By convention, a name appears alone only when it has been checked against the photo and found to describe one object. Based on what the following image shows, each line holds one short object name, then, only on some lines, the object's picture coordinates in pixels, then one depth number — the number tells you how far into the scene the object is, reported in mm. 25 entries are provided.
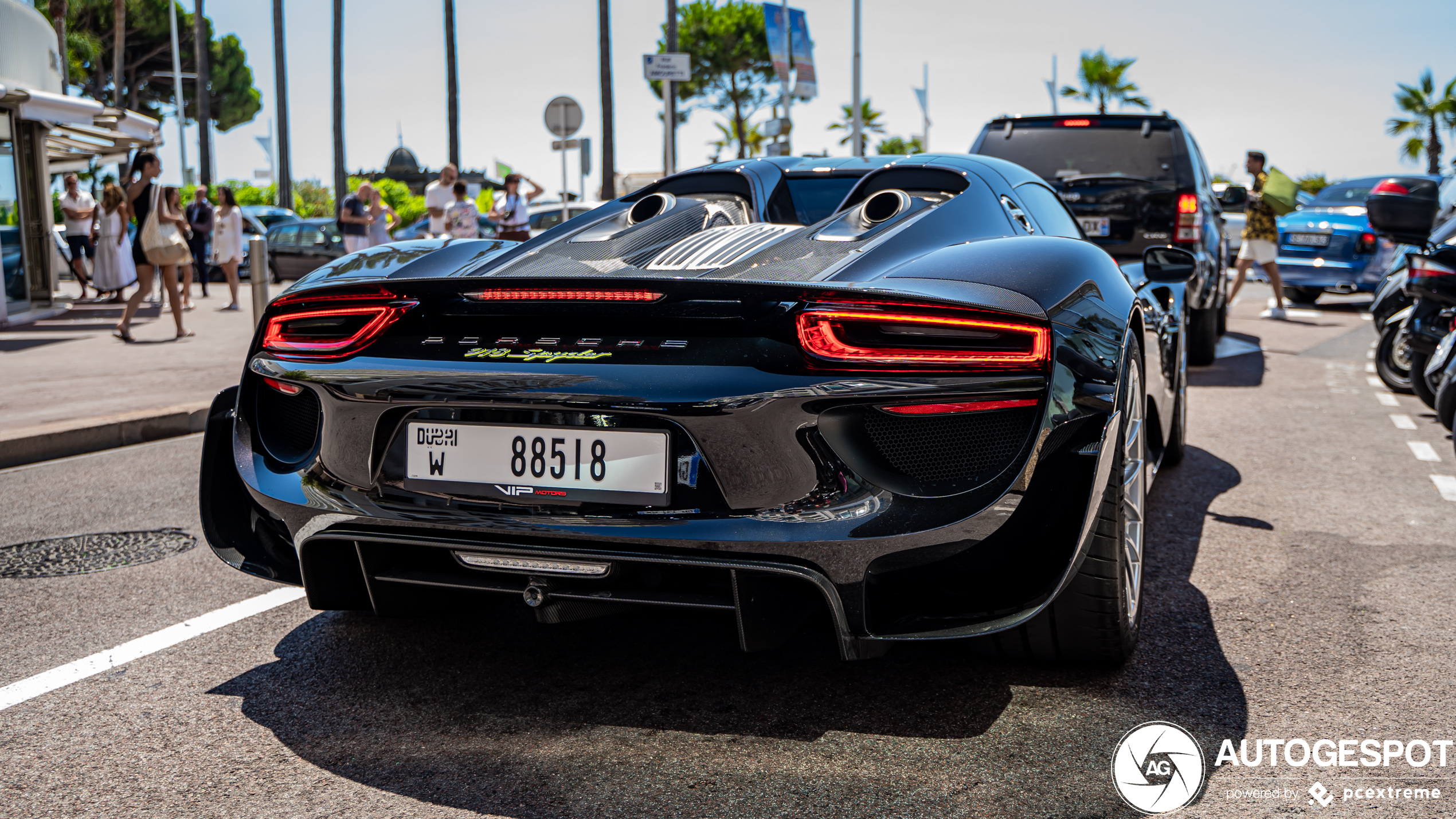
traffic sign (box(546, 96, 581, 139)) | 16188
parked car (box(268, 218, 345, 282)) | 23312
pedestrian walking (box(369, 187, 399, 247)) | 16703
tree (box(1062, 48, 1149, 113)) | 53812
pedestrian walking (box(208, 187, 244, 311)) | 15641
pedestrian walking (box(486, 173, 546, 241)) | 15453
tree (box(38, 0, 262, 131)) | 52469
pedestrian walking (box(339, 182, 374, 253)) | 16250
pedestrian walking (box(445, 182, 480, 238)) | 15164
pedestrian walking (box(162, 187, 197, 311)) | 12030
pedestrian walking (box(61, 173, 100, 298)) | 17938
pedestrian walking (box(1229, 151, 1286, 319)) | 13594
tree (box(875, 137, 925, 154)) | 67938
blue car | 14945
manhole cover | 4059
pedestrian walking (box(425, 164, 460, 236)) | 15500
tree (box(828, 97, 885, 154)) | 64938
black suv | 8797
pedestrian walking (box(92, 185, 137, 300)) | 15164
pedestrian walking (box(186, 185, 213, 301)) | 18344
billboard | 24922
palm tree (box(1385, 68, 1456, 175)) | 49938
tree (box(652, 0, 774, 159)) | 58875
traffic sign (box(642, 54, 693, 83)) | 18000
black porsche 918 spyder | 2350
